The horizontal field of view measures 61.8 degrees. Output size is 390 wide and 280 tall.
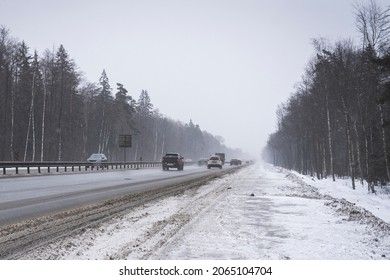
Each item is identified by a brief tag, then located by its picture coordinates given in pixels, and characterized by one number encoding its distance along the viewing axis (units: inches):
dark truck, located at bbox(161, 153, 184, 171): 1510.8
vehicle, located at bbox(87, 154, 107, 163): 1685.5
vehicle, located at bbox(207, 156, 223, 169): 1902.1
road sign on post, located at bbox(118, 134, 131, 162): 1984.4
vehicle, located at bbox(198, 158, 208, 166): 2846.0
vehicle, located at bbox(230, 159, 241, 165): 3196.4
